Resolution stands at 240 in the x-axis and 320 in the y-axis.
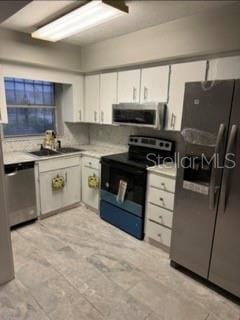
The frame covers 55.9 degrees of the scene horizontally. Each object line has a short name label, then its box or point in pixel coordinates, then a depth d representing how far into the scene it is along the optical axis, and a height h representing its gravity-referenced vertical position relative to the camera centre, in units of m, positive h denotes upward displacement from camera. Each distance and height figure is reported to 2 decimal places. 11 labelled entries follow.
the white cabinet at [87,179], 3.28 -1.05
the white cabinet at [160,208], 2.42 -1.04
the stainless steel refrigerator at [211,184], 1.76 -0.58
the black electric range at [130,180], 2.69 -0.85
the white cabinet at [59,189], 3.10 -1.07
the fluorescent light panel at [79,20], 1.83 +0.82
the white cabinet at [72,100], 3.57 +0.16
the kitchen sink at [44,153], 3.29 -0.64
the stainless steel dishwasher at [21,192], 2.77 -1.05
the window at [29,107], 3.32 +0.03
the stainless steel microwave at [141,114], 2.64 -0.03
